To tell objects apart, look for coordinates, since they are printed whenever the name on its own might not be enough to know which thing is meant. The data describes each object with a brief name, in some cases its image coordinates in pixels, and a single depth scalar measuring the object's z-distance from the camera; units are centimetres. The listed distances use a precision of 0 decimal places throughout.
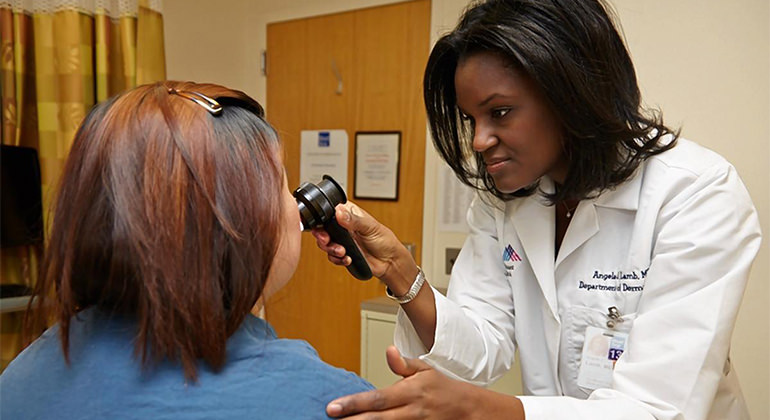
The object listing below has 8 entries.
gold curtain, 201
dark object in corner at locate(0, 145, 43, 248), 197
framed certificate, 244
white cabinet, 193
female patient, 56
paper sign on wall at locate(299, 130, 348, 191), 259
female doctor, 87
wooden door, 238
